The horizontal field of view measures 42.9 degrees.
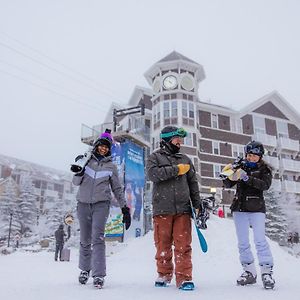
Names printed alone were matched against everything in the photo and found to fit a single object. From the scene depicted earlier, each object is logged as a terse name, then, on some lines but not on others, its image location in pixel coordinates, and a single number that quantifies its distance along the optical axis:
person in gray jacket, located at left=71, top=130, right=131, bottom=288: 4.72
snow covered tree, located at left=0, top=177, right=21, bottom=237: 52.97
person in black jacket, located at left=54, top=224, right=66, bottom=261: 15.13
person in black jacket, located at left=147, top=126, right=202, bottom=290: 4.51
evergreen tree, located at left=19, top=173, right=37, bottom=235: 57.25
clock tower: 36.38
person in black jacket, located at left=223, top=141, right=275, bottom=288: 4.83
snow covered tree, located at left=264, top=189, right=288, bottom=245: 32.95
